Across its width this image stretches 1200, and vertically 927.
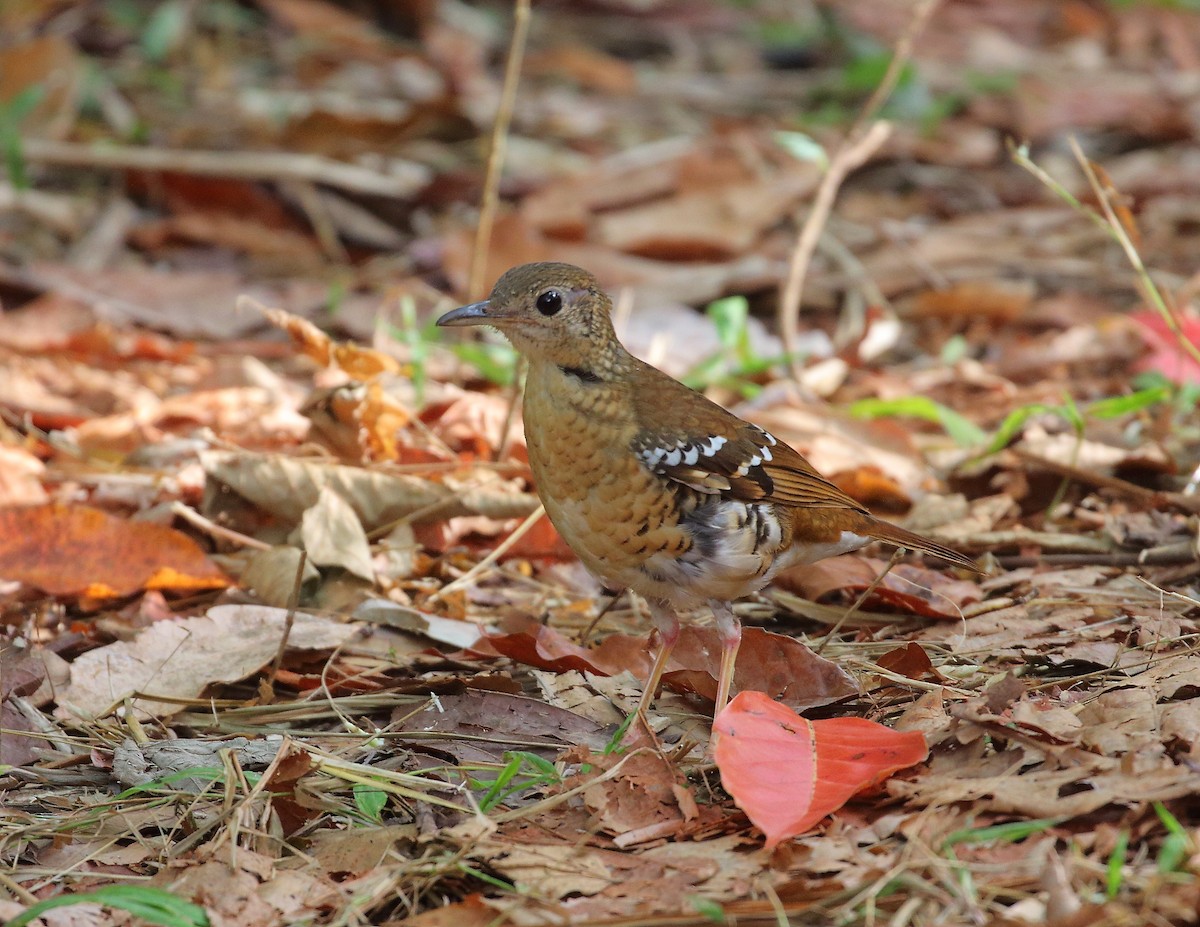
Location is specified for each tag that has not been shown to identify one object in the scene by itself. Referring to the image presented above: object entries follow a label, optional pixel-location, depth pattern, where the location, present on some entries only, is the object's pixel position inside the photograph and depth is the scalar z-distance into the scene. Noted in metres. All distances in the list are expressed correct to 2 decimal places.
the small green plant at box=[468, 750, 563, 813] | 6.08
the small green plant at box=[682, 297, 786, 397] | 12.18
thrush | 7.45
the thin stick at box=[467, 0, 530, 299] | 10.60
